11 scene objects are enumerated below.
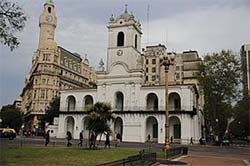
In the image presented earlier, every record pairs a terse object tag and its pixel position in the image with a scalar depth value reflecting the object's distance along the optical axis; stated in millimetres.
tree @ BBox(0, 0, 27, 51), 15103
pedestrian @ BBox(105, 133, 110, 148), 32281
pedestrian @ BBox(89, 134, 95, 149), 29717
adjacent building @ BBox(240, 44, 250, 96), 42969
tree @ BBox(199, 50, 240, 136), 47750
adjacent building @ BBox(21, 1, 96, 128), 86000
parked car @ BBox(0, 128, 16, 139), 45044
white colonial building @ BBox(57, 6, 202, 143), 54000
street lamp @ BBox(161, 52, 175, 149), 24691
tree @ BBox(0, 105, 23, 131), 81188
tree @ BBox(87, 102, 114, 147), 29891
